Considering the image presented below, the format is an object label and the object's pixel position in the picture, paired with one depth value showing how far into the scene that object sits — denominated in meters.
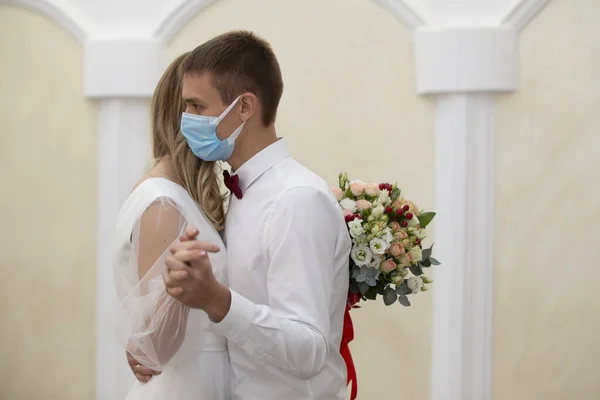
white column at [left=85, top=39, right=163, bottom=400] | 4.36
